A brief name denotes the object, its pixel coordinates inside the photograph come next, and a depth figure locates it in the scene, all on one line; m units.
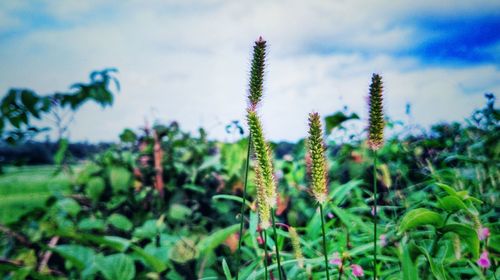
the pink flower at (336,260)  0.35
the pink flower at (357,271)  0.33
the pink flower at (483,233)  0.35
